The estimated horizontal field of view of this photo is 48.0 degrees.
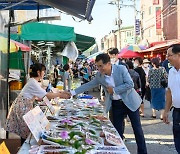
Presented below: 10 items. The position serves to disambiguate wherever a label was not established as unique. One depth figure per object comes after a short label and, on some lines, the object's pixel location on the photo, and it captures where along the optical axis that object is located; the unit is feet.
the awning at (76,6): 8.65
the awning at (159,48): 44.53
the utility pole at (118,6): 90.74
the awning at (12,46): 14.70
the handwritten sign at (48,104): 10.06
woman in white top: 9.16
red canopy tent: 50.08
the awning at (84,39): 24.19
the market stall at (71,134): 6.50
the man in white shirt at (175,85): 8.68
